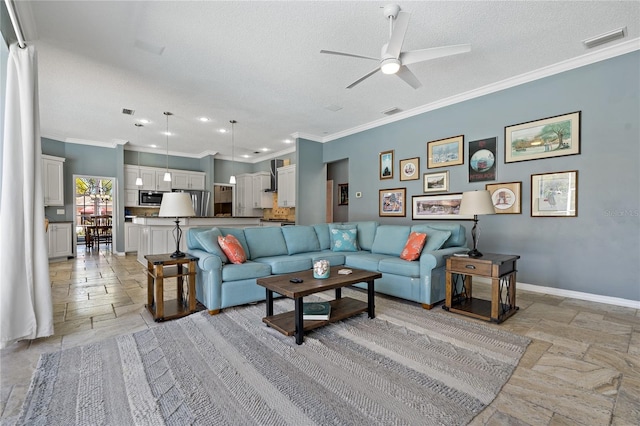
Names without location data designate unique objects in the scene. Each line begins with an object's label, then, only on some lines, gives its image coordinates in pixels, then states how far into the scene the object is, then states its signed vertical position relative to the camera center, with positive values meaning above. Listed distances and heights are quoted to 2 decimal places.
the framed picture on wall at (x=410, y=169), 5.30 +0.76
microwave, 8.12 +0.33
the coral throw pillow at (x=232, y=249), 3.39 -0.47
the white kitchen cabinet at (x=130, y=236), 7.44 -0.68
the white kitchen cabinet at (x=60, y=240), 6.52 -0.68
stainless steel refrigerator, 8.73 +0.27
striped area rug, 1.57 -1.10
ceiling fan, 2.50 +1.43
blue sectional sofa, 3.18 -0.64
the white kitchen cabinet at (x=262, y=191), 9.05 +0.59
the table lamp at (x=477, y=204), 3.09 +0.06
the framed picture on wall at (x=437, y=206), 4.78 +0.05
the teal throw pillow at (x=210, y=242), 3.32 -0.38
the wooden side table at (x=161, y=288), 2.92 -0.84
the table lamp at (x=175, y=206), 3.16 +0.04
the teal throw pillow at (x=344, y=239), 4.59 -0.47
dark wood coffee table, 2.39 -0.78
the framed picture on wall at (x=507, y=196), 4.11 +0.19
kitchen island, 5.79 -0.40
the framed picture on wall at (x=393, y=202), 5.54 +0.15
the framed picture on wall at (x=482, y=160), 4.37 +0.76
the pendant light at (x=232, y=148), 5.98 +1.76
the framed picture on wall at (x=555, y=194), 3.67 +0.20
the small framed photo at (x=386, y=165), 5.73 +0.90
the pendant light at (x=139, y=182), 7.16 +0.68
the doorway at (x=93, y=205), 10.07 +0.18
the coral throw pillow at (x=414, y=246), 3.61 -0.46
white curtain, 2.23 -0.05
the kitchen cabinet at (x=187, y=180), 8.64 +0.91
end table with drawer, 2.87 -0.83
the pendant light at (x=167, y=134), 5.41 +1.78
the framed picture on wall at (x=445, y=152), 4.74 +0.97
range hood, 8.27 +1.07
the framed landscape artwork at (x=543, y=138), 3.68 +0.95
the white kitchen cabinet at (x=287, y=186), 7.37 +0.62
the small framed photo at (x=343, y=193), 8.59 +0.48
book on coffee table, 2.63 -0.94
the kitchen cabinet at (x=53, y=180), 6.51 +0.68
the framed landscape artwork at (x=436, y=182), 4.91 +0.48
